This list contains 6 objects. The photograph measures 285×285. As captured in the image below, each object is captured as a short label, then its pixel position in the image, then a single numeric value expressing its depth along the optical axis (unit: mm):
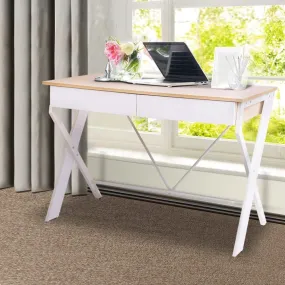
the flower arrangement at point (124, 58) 2766
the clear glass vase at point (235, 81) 2555
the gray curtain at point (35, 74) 3221
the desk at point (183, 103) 2391
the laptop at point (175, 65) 2654
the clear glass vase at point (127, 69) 2783
